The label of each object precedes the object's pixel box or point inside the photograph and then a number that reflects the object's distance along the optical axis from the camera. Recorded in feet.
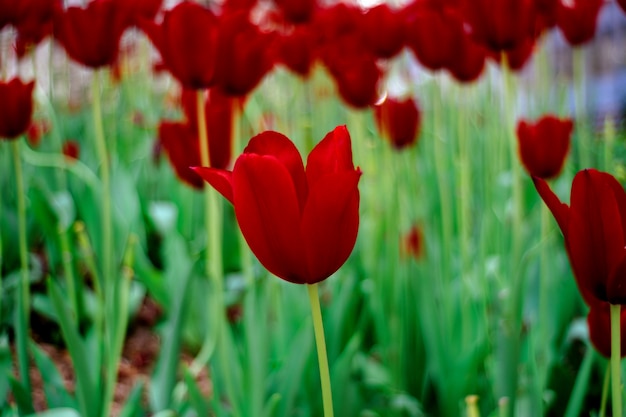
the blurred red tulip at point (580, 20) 4.16
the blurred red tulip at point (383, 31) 4.53
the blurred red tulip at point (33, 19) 3.82
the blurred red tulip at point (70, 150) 6.33
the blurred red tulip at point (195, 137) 3.44
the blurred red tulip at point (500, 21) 3.27
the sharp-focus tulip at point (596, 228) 2.49
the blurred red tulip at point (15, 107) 3.38
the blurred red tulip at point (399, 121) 4.77
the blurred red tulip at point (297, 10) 5.39
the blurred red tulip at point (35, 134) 7.44
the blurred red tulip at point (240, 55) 3.20
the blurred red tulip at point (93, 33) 3.57
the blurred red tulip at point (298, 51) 5.14
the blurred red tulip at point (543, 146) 3.33
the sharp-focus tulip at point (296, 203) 2.47
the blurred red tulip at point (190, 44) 3.14
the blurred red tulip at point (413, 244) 4.87
